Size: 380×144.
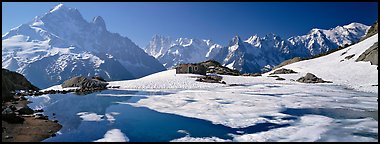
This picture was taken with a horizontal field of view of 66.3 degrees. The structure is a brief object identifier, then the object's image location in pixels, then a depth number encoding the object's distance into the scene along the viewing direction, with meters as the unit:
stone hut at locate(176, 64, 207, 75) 78.44
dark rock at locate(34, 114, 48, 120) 22.75
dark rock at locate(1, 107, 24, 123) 19.72
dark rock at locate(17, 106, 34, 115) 24.23
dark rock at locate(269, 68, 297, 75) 90.31
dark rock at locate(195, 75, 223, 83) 63.38
